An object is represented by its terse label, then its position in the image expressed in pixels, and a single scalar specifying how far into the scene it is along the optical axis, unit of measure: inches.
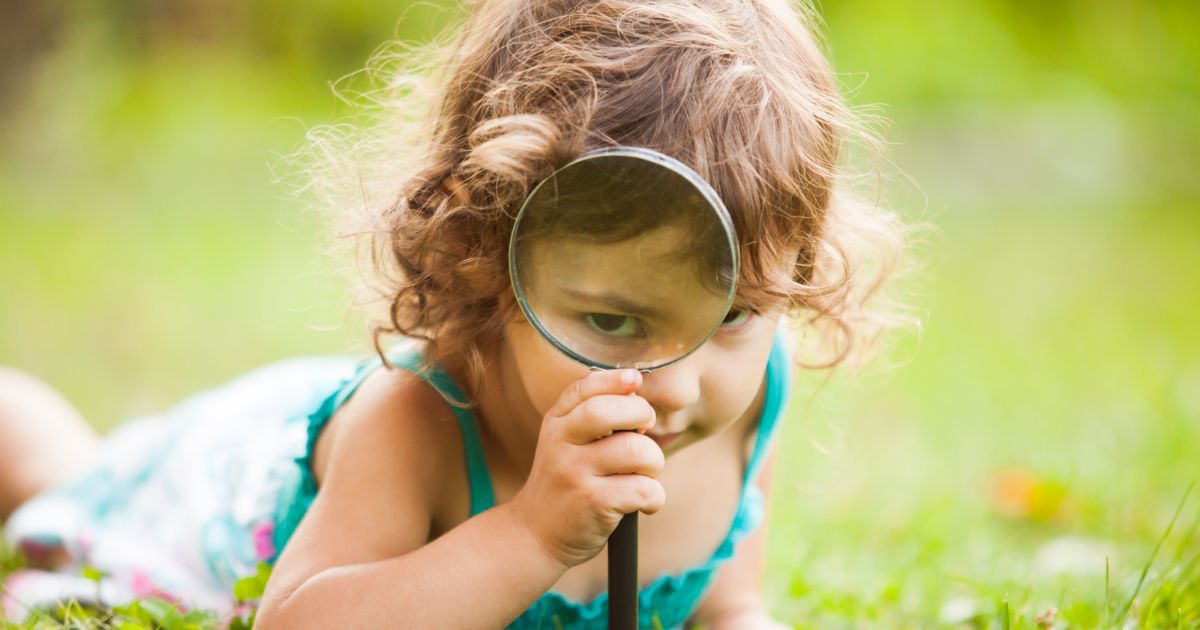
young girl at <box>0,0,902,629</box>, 81.9
